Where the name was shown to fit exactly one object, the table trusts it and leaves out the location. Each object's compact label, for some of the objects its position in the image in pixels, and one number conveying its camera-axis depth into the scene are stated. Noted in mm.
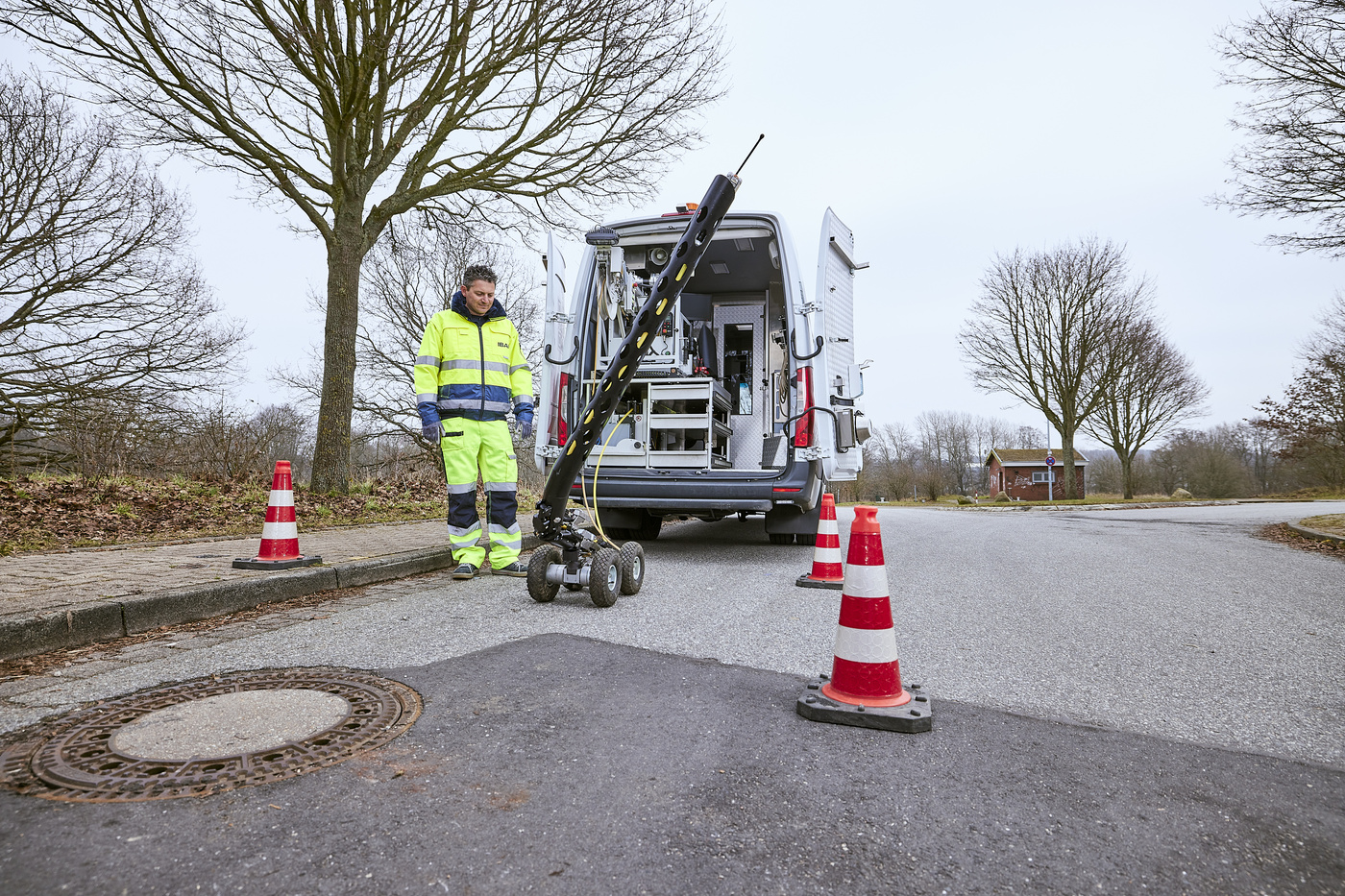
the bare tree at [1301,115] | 8969
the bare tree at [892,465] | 52844
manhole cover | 1812
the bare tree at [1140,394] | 27969
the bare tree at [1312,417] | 20875
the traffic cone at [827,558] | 5109
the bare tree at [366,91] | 8570
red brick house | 52094
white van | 6098
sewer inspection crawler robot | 4102
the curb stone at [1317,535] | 8386
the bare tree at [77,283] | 10734
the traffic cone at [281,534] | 4863
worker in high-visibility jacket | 5016
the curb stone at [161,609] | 3074
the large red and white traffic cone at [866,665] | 2361
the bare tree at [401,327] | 16844
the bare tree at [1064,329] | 27203
